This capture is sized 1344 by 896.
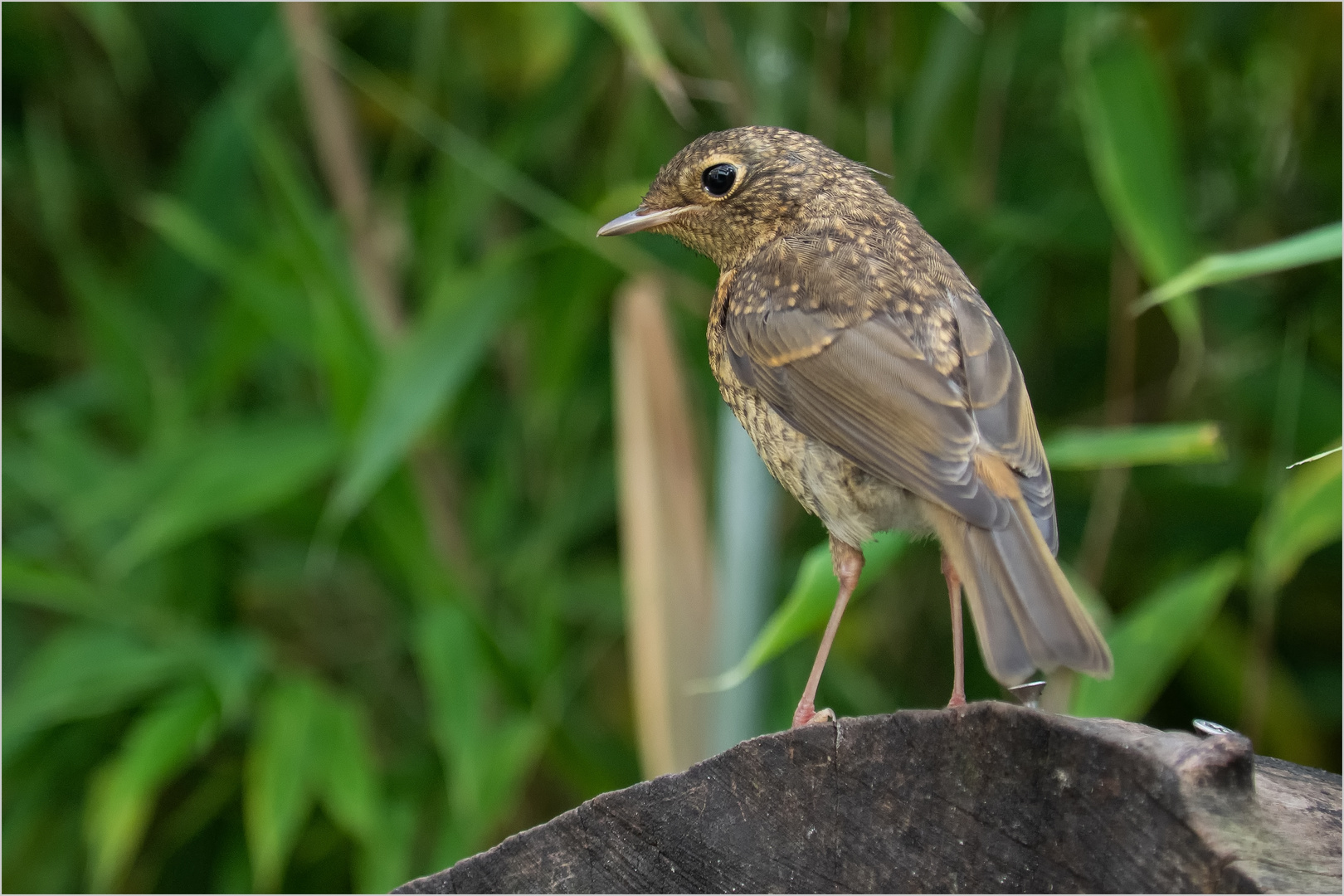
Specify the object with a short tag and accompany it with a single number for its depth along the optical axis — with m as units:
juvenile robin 3.61
